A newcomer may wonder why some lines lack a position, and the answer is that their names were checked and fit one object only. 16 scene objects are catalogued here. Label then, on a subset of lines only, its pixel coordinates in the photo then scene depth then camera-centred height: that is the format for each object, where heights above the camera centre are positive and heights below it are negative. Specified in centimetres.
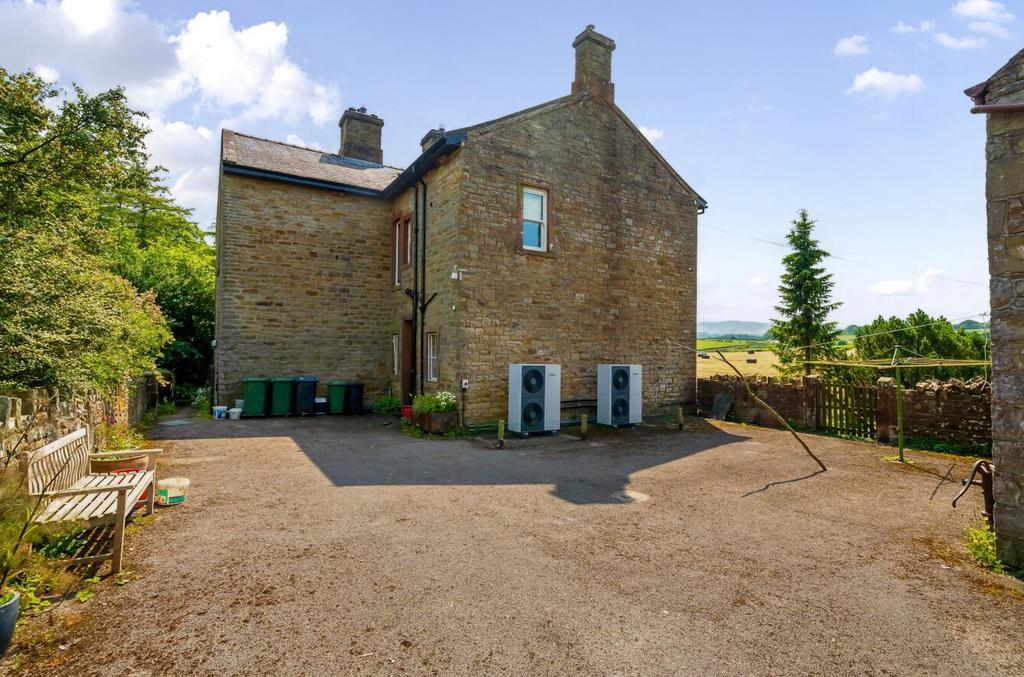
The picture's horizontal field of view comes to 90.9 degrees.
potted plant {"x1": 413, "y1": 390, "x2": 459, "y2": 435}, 1105 -124
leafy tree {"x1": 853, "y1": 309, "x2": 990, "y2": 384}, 1376 +61
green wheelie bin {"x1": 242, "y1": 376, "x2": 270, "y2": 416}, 1335 -106
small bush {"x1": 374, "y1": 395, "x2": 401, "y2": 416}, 1484 -146
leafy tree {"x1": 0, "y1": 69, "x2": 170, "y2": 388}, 536 +154
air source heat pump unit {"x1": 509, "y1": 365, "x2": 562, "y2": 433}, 1127 -91
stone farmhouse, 1188 +268
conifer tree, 2469 +319
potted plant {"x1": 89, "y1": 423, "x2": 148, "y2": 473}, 599 -132
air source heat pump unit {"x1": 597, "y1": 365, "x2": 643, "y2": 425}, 1257 -89
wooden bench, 420 -132
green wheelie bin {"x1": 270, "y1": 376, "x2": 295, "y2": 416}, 1362 -107
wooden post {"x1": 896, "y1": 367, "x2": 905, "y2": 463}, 909 -85
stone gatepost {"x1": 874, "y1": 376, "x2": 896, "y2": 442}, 1084 -106
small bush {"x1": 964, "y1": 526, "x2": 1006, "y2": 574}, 453 -175
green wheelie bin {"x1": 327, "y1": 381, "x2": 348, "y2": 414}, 1442 -117
